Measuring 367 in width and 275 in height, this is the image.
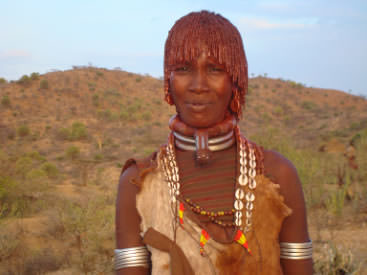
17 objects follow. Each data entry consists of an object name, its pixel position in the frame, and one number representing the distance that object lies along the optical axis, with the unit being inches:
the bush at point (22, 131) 983.0
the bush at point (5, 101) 1191.6
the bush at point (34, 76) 1441.9
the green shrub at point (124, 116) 1258.0
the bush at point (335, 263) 187.5
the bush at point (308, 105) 1717.5
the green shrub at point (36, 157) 662.5
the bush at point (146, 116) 1331.2
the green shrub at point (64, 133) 996.6
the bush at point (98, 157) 776.0
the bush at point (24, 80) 1408.7
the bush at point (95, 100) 1369.6
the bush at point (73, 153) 772.5
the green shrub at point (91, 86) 1481.7
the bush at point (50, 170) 580.7
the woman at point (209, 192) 57.8
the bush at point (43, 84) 1386.6
